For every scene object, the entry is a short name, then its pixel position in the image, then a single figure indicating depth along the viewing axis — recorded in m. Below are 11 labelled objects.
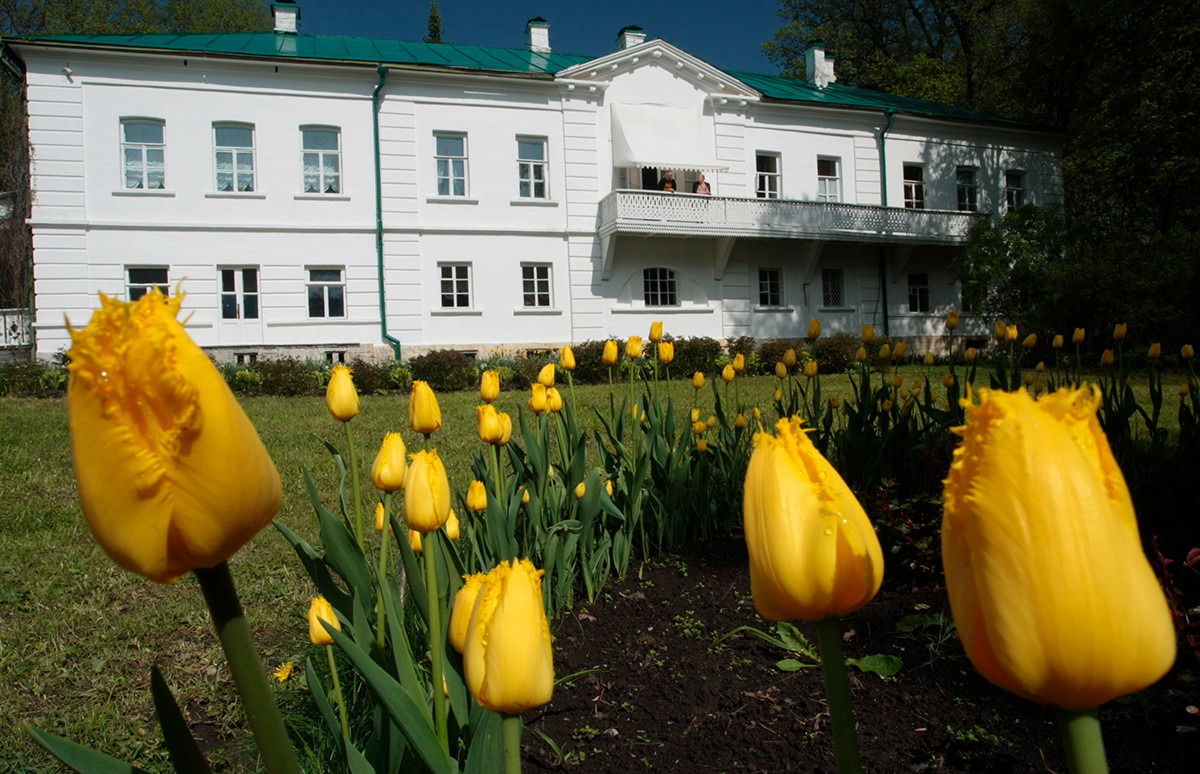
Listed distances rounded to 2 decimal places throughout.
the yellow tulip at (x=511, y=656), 0.67
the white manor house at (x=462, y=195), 15.34
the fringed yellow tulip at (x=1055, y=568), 0.42
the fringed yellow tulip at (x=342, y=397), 1.50
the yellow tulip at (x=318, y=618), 1.34
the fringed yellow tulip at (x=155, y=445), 0.48
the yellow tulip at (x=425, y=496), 1.17
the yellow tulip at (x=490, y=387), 2.15
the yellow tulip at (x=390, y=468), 1.38
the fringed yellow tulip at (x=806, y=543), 0.57
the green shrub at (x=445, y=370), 13.12
